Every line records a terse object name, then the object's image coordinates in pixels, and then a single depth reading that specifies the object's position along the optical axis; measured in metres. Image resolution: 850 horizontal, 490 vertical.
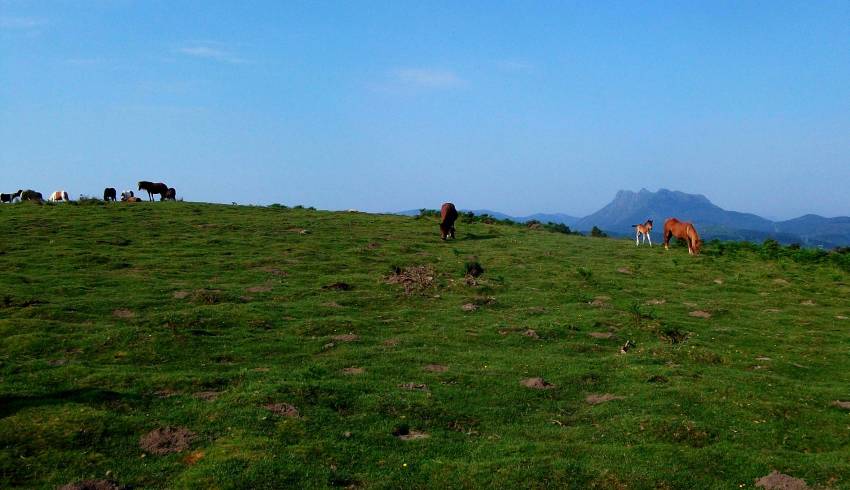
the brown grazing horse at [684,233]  39.06
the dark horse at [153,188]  55.22
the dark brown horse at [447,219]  40.94
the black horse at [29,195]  50.72
